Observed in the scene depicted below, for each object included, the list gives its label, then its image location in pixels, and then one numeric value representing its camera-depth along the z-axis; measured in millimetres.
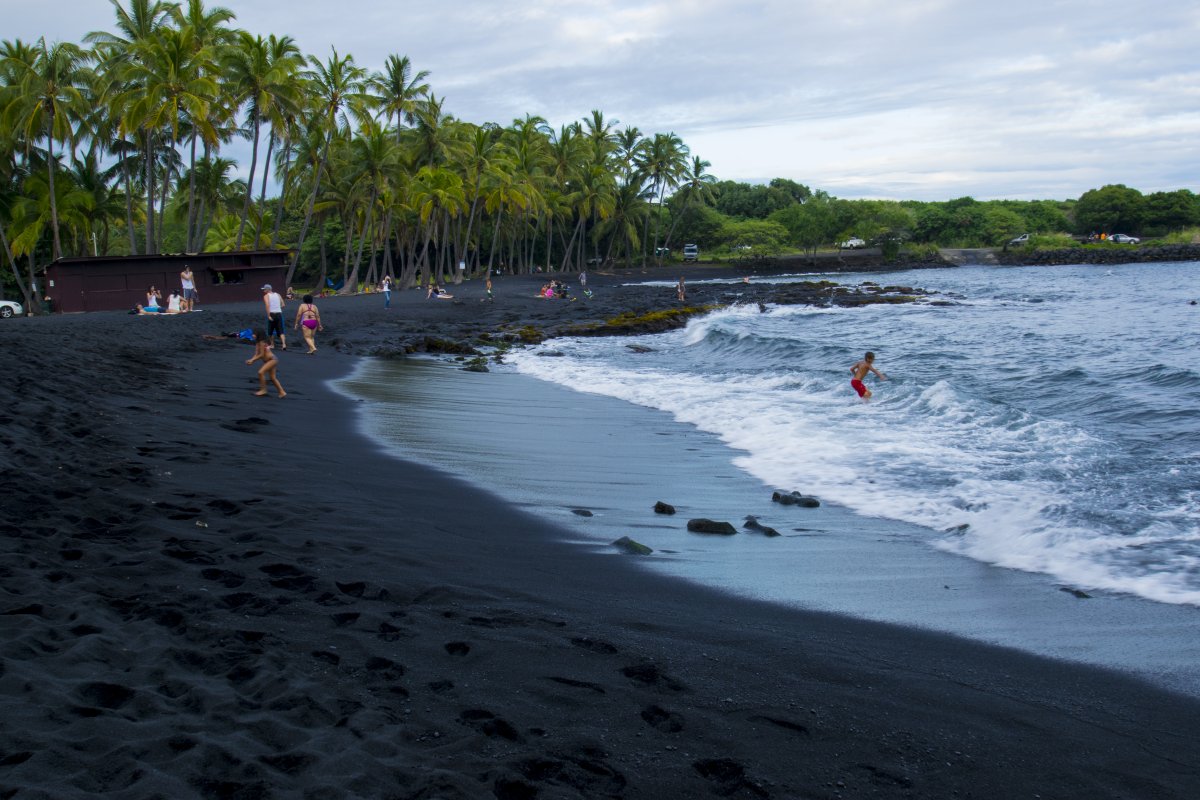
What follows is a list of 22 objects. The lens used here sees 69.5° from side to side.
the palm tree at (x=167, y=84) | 31438
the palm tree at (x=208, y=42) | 33531
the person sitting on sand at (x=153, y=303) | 26125
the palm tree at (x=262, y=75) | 34184
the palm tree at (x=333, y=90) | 37062
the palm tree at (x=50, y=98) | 32250
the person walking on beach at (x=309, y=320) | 18438
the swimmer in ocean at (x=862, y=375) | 14016
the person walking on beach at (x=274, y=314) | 17641
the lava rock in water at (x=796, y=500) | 7725
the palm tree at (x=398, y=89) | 44156
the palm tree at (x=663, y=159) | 70625
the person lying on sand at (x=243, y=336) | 19723
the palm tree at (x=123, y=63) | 32594
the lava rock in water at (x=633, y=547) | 6105
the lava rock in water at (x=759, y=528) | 6746
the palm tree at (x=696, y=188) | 75250
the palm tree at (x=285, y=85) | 34656
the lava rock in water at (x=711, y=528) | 6707
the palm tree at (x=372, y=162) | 40781
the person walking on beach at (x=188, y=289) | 28103
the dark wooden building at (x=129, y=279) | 30719
